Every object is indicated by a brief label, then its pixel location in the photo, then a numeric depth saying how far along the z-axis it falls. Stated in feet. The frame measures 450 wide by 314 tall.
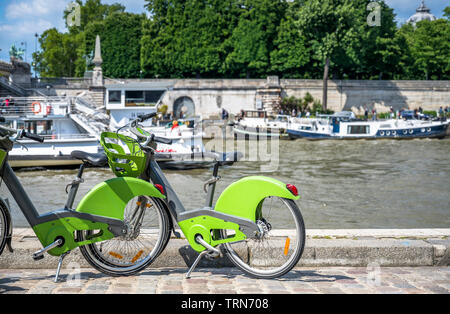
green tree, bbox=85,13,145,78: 164.66
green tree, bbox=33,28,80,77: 181.68
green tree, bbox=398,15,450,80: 165.27
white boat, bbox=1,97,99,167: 65.77
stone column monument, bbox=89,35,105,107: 129.90
